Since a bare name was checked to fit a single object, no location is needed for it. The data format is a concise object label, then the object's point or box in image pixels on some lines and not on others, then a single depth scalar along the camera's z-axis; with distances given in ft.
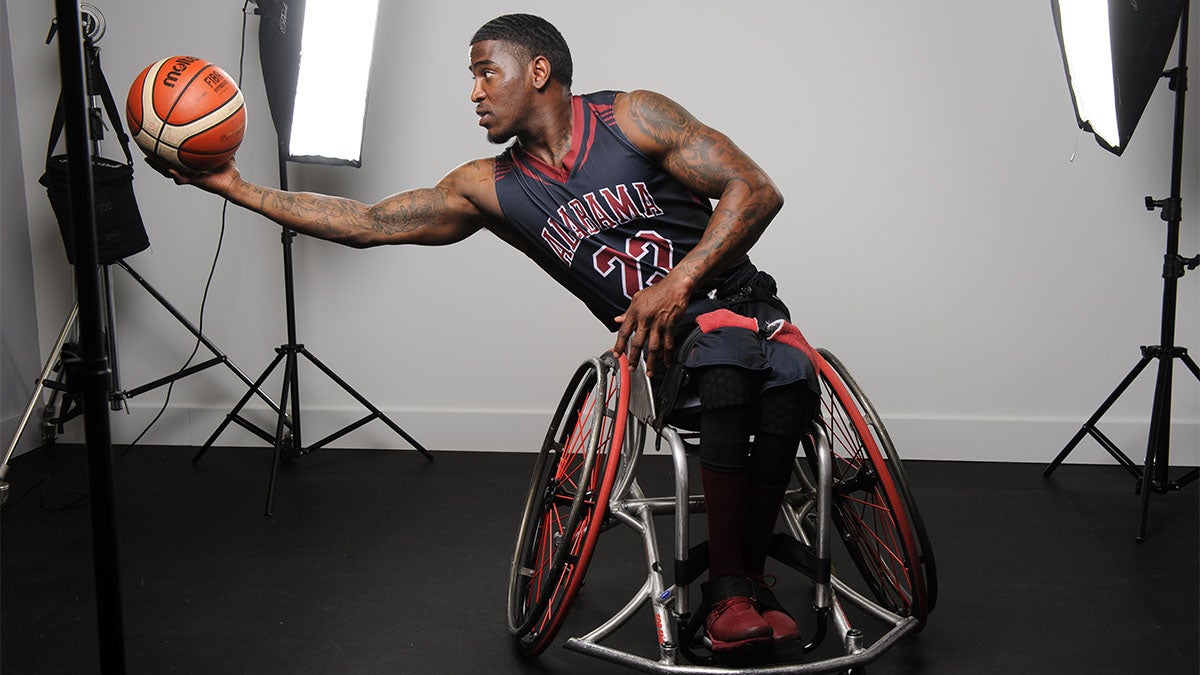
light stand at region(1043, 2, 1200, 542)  8.81
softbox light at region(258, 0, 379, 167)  9.64
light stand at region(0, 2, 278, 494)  9.91
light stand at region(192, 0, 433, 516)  9.62
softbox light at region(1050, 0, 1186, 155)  8.39
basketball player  6.03
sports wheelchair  5.84
